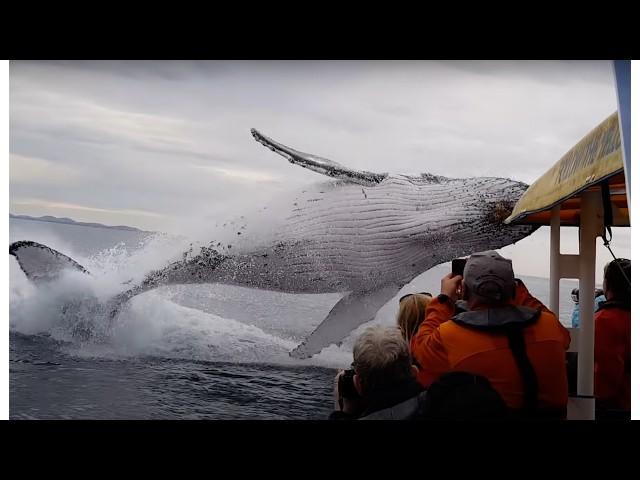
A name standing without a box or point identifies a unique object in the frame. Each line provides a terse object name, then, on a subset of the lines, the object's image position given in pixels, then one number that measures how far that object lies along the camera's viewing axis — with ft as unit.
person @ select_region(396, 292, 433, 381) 13.57
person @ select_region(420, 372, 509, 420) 10.09
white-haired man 10.12
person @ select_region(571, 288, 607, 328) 19.39
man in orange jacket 11.05
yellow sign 10.07
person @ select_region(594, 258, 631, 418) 14.71
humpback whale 25.68
